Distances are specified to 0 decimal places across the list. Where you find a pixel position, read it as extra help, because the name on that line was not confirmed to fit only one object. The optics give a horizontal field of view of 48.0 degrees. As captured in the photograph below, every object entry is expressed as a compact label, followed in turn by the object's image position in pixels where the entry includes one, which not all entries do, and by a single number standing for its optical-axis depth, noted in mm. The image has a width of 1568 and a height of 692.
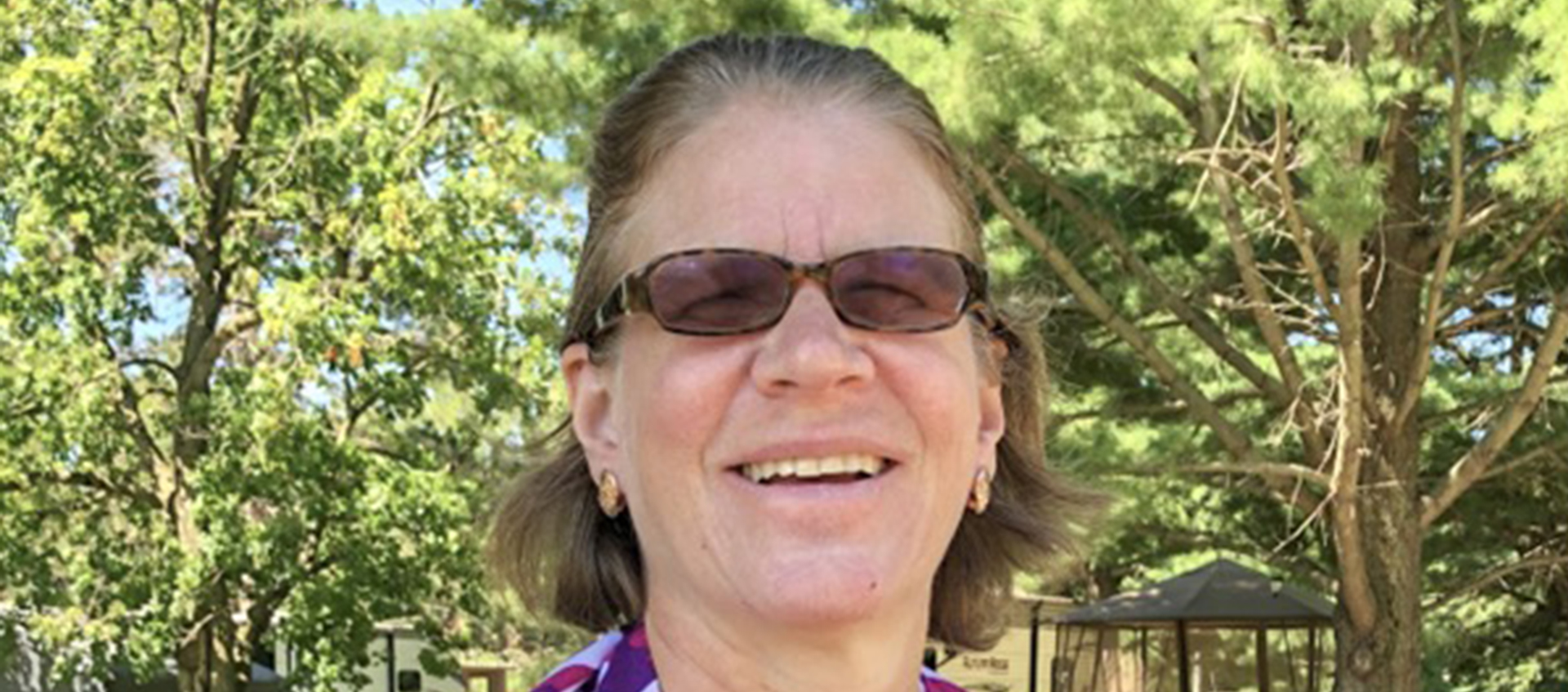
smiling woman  1199
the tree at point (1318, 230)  7301
